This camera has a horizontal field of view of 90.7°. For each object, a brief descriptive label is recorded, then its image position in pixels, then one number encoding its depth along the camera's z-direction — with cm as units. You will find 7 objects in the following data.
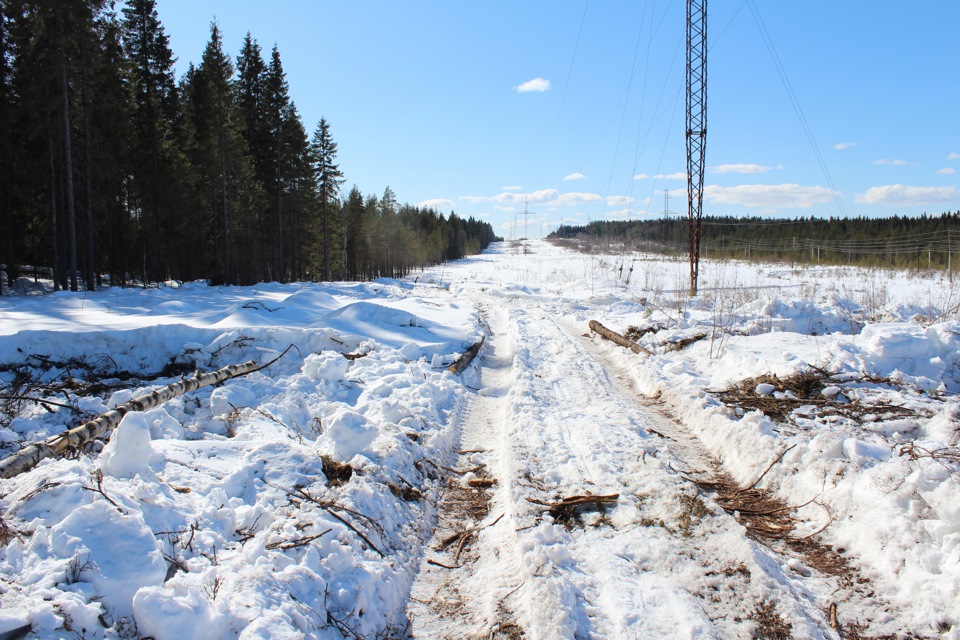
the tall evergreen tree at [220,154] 2608
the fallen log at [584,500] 440
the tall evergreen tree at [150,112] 2630
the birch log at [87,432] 348
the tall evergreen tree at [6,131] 2058
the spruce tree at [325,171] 3897
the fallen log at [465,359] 918
